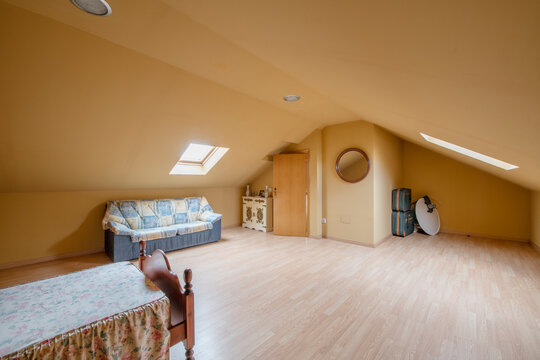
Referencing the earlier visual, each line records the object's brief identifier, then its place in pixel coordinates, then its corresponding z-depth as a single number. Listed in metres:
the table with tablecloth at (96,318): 1.14
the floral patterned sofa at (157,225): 3.63
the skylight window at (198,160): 4.76
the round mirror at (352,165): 4.48
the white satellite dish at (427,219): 5.23
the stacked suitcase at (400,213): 4.97
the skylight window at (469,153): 3.30
